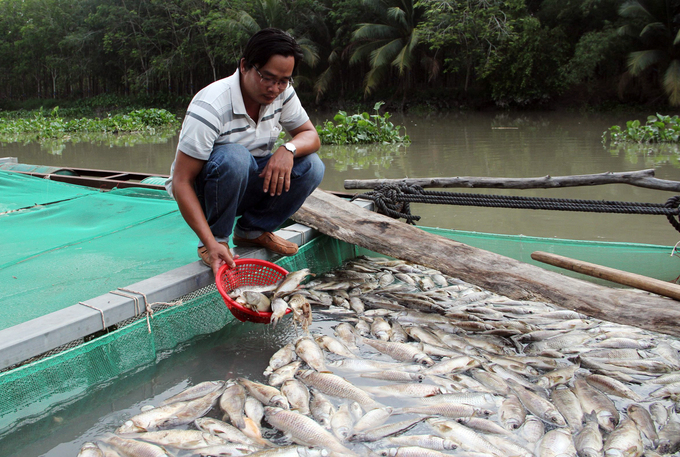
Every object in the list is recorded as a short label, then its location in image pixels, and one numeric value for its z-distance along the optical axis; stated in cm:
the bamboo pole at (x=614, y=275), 226
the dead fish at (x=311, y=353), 232
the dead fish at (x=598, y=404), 192
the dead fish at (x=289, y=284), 254
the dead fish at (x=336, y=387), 205
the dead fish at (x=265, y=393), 202
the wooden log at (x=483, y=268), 220
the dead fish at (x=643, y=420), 183
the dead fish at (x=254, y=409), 195
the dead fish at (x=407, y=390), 209
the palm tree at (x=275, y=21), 2177
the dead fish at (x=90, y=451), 174
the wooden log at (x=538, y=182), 377
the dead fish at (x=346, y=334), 259
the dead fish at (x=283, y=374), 222
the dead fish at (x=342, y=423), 185
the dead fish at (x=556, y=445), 173
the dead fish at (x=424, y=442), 176
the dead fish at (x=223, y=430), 182
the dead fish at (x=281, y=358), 232
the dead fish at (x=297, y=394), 203
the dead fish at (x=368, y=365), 228
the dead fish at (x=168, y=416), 190
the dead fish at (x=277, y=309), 237
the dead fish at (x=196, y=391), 209
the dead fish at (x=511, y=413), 190
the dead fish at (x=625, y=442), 171
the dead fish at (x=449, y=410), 196
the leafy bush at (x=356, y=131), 1127
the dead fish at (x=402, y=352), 236
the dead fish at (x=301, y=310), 247
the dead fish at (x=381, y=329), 262
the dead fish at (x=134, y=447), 172
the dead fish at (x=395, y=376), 221
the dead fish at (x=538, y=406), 195
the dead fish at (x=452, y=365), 227
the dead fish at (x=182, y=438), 179
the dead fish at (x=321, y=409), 193
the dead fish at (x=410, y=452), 169
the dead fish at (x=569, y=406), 194
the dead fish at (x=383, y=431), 183
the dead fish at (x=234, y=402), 194
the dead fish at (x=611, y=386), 212
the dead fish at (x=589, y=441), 173
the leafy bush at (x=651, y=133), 1006
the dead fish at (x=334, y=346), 247
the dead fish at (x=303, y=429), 177
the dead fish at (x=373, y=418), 189
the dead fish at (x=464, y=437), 174
